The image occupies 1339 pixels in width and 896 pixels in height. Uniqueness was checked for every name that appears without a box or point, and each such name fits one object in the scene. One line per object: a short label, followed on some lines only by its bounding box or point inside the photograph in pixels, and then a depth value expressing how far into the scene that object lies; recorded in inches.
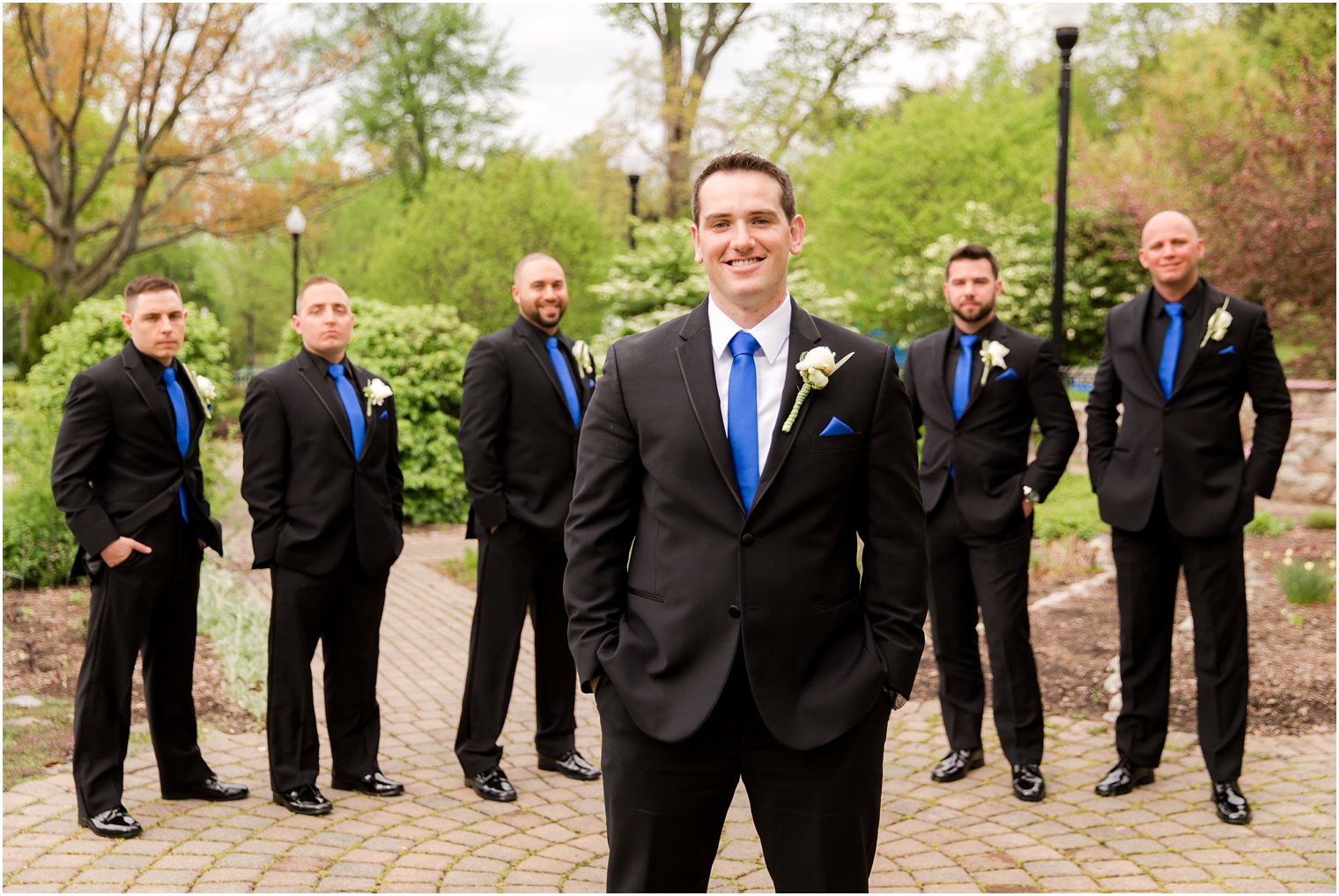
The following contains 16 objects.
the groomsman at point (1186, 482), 210.4
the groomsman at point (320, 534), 208.1
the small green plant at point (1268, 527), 465.7
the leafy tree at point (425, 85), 1453.0
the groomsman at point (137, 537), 196.7
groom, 111.7
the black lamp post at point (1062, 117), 354.6
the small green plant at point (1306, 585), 336.2
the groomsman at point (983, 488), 223.3
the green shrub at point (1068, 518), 475.5
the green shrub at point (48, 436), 383.2
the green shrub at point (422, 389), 557.0
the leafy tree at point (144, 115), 794.8
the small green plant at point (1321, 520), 474.0
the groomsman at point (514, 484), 221.9
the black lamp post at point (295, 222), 920.9
